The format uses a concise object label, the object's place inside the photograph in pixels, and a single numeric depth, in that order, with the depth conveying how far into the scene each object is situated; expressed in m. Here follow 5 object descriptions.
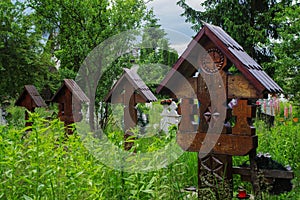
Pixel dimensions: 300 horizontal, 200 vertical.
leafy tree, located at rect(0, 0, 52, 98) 10.15
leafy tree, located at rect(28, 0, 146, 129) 9.62
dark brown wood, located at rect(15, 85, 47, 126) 6.83
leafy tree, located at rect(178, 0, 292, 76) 14.07
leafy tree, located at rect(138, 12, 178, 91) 8.52
